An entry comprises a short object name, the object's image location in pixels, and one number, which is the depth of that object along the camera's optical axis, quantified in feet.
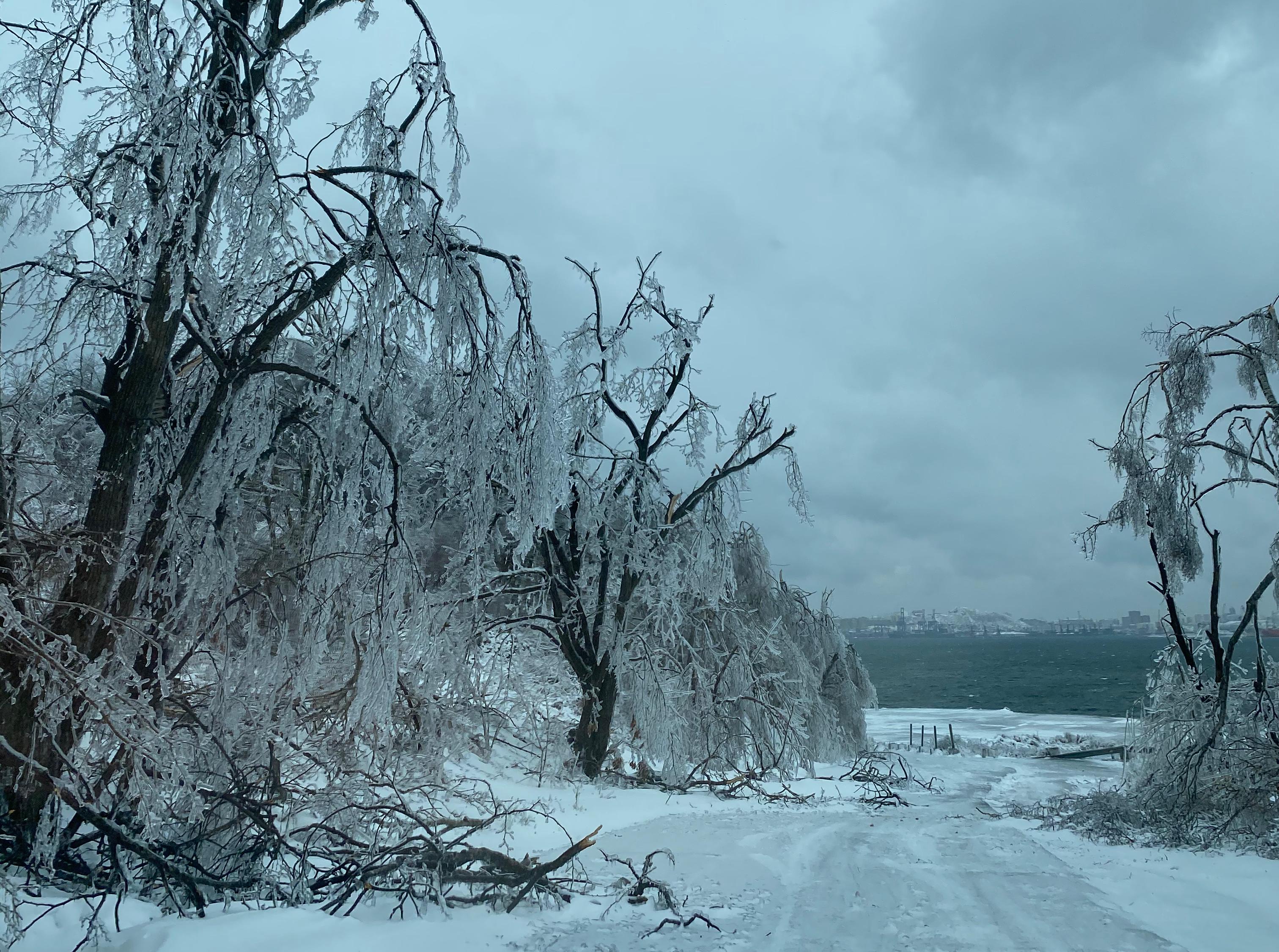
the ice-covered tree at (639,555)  35.09
